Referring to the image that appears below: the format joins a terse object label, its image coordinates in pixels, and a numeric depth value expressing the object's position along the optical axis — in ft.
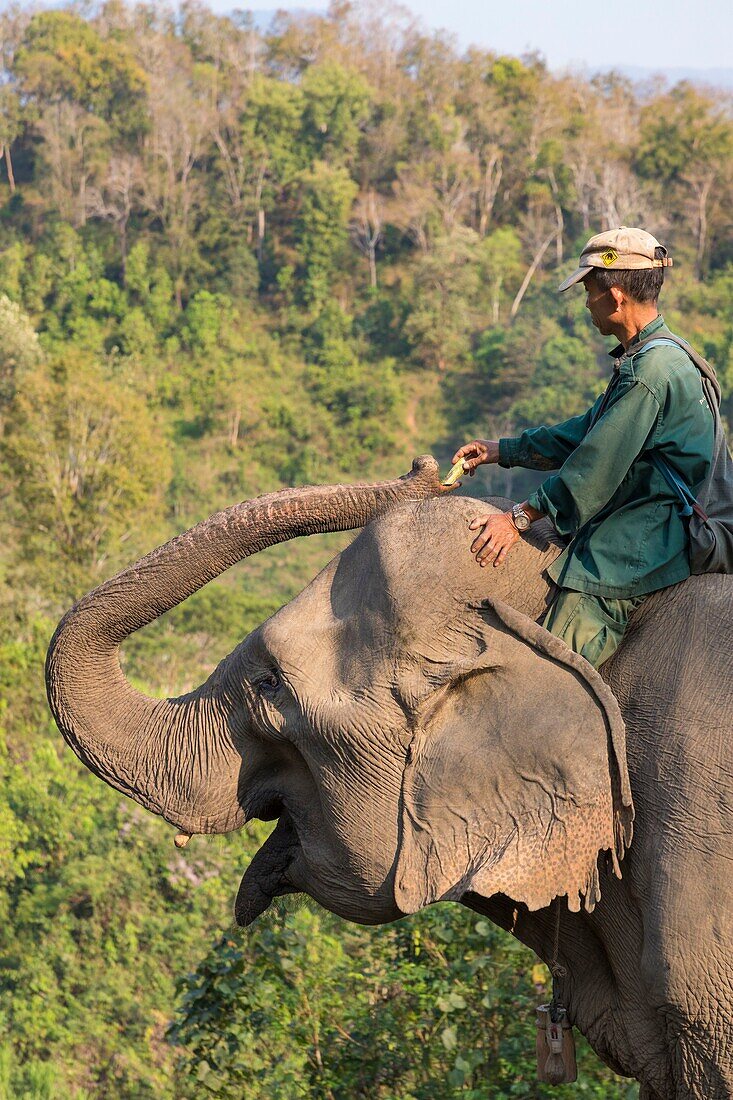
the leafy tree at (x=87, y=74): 338.54
